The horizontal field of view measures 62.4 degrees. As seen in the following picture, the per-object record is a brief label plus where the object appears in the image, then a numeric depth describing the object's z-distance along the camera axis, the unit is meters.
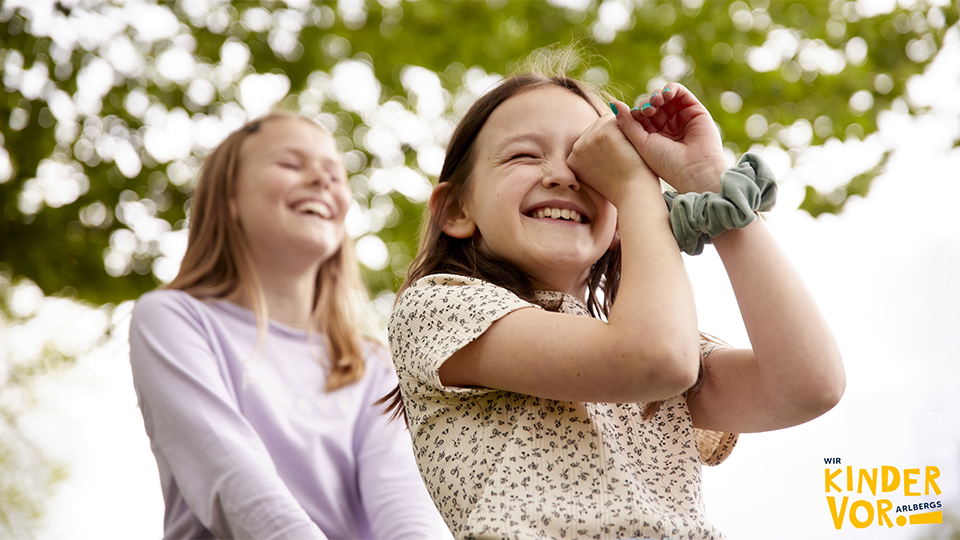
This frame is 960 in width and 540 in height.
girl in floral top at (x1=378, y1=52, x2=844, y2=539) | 1.24
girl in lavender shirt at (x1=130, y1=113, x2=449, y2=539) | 2.04
